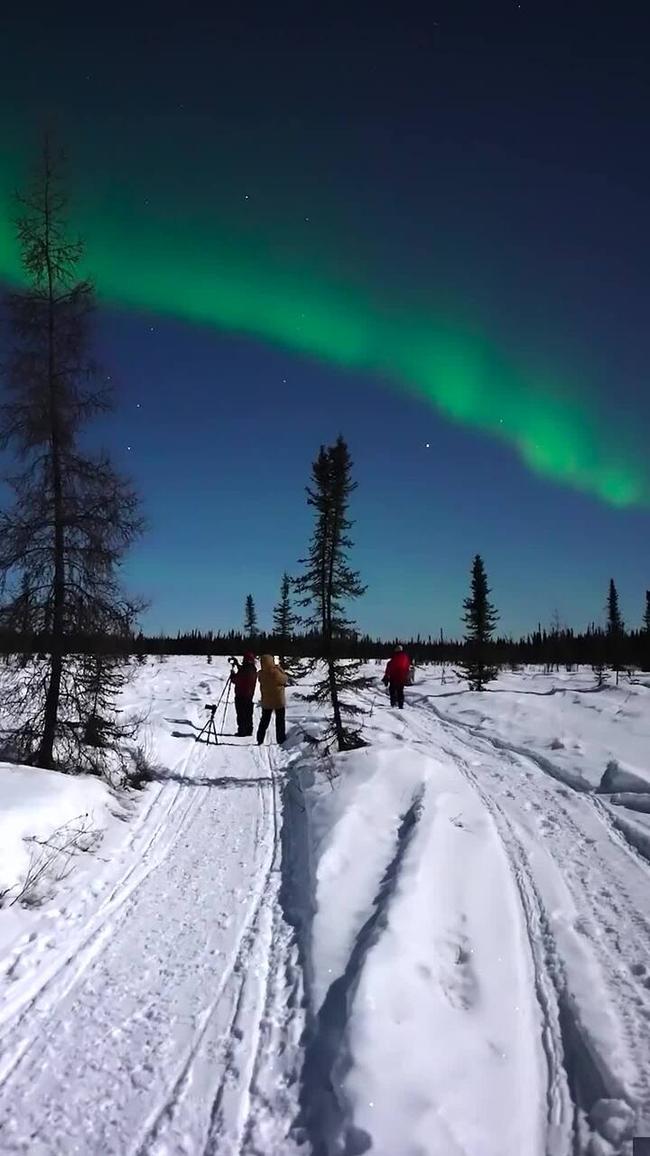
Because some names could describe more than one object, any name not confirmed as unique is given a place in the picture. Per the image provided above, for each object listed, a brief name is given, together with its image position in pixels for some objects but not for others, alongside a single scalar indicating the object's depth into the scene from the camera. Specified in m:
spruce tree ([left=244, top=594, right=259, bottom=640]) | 71.50
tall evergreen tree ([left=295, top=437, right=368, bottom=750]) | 14.23
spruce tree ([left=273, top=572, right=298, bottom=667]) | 45.90
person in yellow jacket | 14.52
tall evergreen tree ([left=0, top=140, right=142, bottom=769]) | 10.33
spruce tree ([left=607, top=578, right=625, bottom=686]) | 48.84
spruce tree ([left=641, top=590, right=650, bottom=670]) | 54.93
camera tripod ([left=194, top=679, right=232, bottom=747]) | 15.78
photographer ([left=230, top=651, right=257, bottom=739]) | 16.19
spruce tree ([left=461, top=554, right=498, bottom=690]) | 31.69
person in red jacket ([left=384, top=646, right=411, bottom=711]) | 21.11
